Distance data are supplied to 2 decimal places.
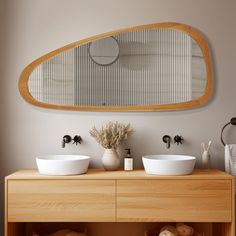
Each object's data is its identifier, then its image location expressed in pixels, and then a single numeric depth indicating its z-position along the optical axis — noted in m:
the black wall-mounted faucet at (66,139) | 2.70
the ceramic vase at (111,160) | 2.58
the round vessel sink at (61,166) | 2.37
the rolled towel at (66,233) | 2.56
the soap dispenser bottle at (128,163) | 2.59
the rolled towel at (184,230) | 2.55
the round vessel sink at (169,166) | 2.36
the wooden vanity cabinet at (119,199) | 2.34
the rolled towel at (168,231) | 2.48
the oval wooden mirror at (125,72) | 2.76
